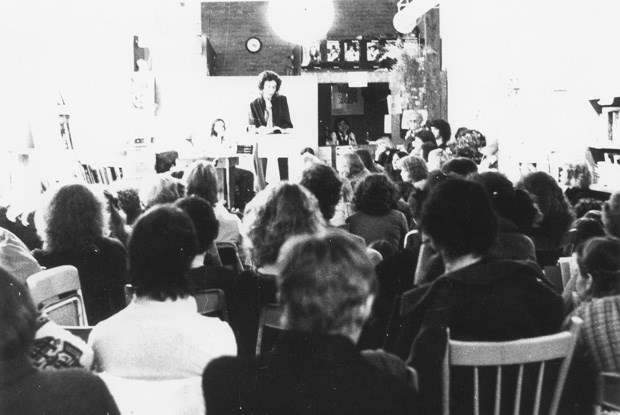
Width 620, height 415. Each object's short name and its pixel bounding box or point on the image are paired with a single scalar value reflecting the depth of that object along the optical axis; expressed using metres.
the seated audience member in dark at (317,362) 1.56
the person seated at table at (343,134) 14.88
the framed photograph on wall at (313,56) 13.55
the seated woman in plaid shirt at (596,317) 2.19
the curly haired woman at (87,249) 3.33
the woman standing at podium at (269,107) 8.09
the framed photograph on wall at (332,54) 13.58
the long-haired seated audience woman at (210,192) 4.51
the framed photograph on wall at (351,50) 13.55
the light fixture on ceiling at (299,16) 8.06
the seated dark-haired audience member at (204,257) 2.96
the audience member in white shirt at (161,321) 2.00
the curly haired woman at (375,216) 4.49
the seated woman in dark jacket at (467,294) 2.16
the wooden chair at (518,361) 1.93
